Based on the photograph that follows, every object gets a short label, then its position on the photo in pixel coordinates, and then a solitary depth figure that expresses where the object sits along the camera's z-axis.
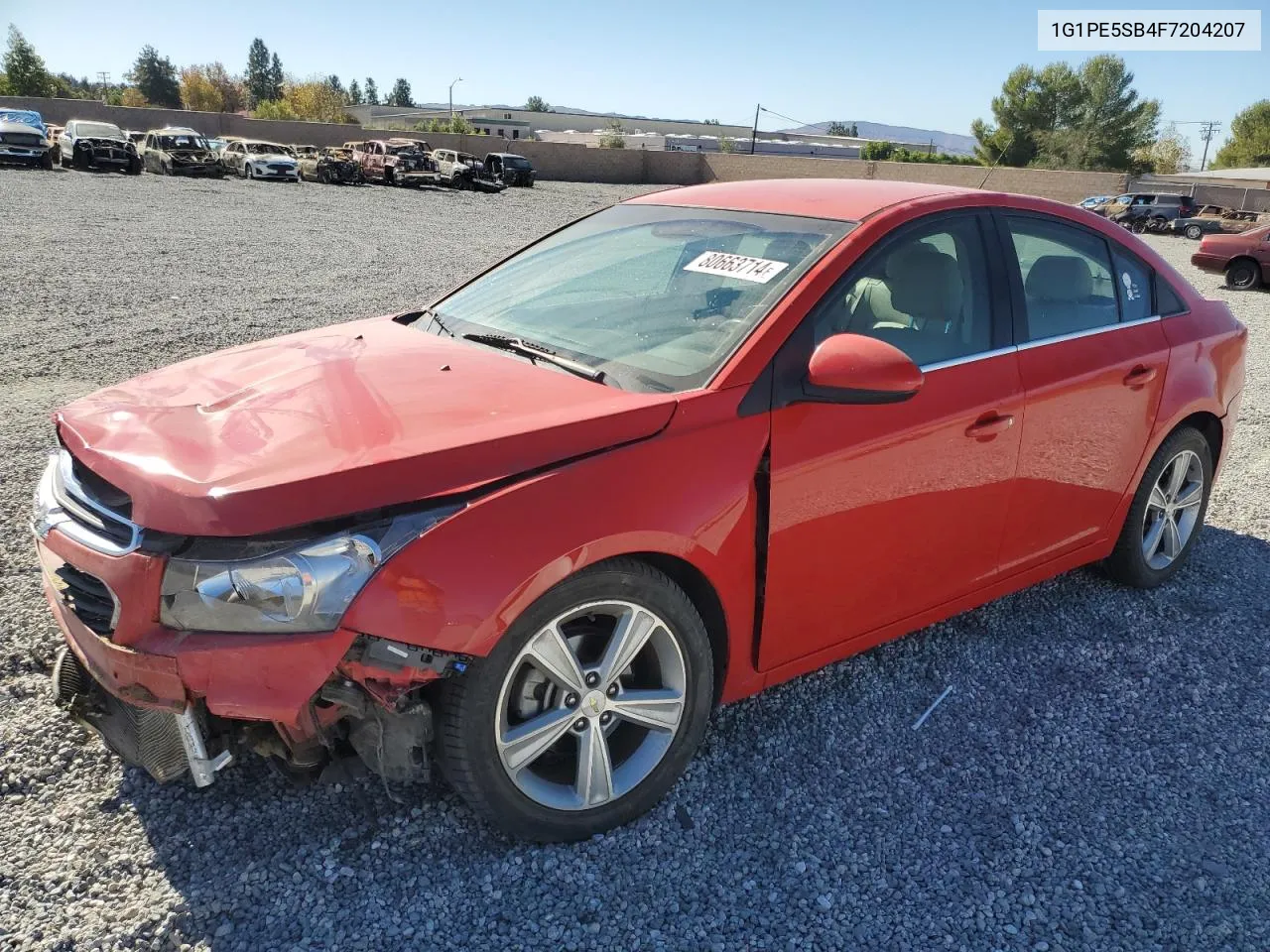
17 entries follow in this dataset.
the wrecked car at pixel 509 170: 35.00
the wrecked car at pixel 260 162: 31.91
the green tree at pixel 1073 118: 72.75
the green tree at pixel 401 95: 168.75
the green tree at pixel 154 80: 106.75
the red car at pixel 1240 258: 16.89
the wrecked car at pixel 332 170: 33.12
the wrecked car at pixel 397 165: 33.56
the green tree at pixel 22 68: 69.62
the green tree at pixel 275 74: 132.02
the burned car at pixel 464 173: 33.69
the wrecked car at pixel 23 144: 28.96
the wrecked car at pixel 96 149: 30.05
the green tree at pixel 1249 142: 80.62
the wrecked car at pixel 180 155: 31.03
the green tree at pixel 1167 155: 76.08
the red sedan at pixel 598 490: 2.16
